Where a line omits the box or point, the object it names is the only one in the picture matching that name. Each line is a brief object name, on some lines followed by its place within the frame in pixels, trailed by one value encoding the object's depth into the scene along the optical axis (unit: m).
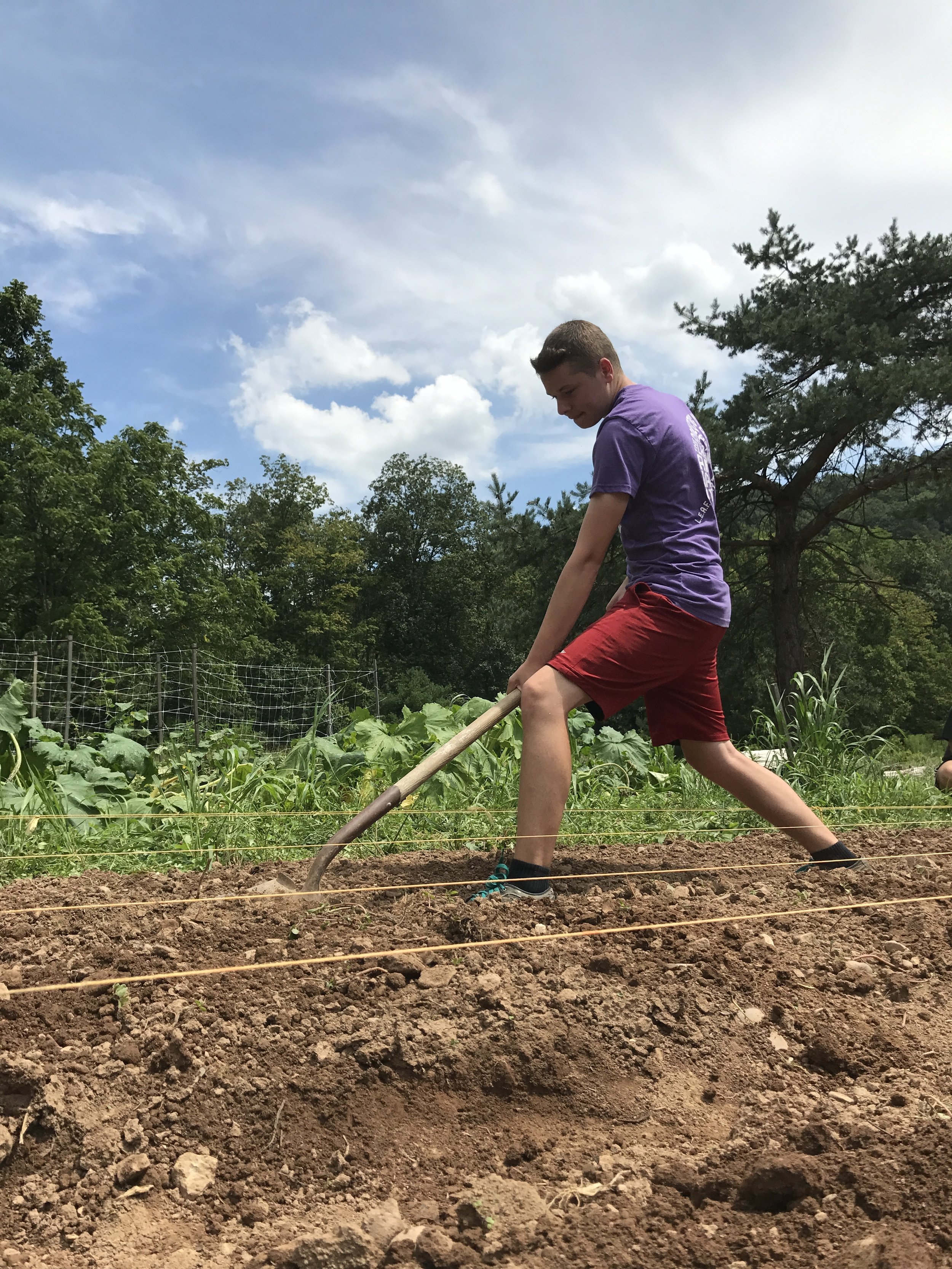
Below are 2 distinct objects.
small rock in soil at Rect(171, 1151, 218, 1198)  1.42
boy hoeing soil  2.45
